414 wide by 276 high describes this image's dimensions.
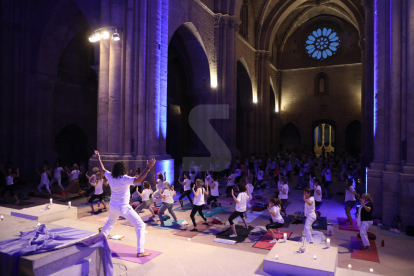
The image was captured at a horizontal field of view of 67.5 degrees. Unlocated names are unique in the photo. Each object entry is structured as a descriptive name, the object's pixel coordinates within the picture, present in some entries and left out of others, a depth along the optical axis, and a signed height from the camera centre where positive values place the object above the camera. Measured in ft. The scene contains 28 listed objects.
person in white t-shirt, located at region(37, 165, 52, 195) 40.66 -5.33
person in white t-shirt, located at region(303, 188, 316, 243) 23.13 -5.60
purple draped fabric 12.76 -4.74
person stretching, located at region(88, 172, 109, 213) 32.99 -5.33
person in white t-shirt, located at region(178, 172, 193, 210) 35.24 -5.60
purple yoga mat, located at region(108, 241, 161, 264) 18.12 -7.14
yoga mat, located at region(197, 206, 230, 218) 33.83 -8.37
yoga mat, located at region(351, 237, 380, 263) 21.12 -8.04
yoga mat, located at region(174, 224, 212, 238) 26.37 -8.23
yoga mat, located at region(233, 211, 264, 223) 31.76 -8.34
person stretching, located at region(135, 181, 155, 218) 30.22 -5.90
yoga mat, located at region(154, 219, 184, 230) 28.66 -8.23
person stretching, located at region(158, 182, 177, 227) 27.77 -5.44
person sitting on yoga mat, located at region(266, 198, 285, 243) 24.63 -6.30
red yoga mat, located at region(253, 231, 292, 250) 23.45 -8.11
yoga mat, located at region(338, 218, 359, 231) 28.31 -8.13
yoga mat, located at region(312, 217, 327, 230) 29.35 -8.26
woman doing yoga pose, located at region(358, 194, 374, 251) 22.80 -5.82
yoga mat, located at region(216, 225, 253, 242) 25.09 -8.05
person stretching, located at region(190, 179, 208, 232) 27.02 -5.34
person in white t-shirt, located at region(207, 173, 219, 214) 35.04 -6.02
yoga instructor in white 17.61 -3.37
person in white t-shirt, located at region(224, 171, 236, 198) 40.90 -5.93
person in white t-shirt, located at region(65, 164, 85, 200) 40.68 -5.70
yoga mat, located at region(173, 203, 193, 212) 35.96 -8.34
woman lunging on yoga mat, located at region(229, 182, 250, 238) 25.97 -5.32
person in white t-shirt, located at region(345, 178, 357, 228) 29.35 -5.74
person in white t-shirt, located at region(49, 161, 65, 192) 44.14 -5.31
